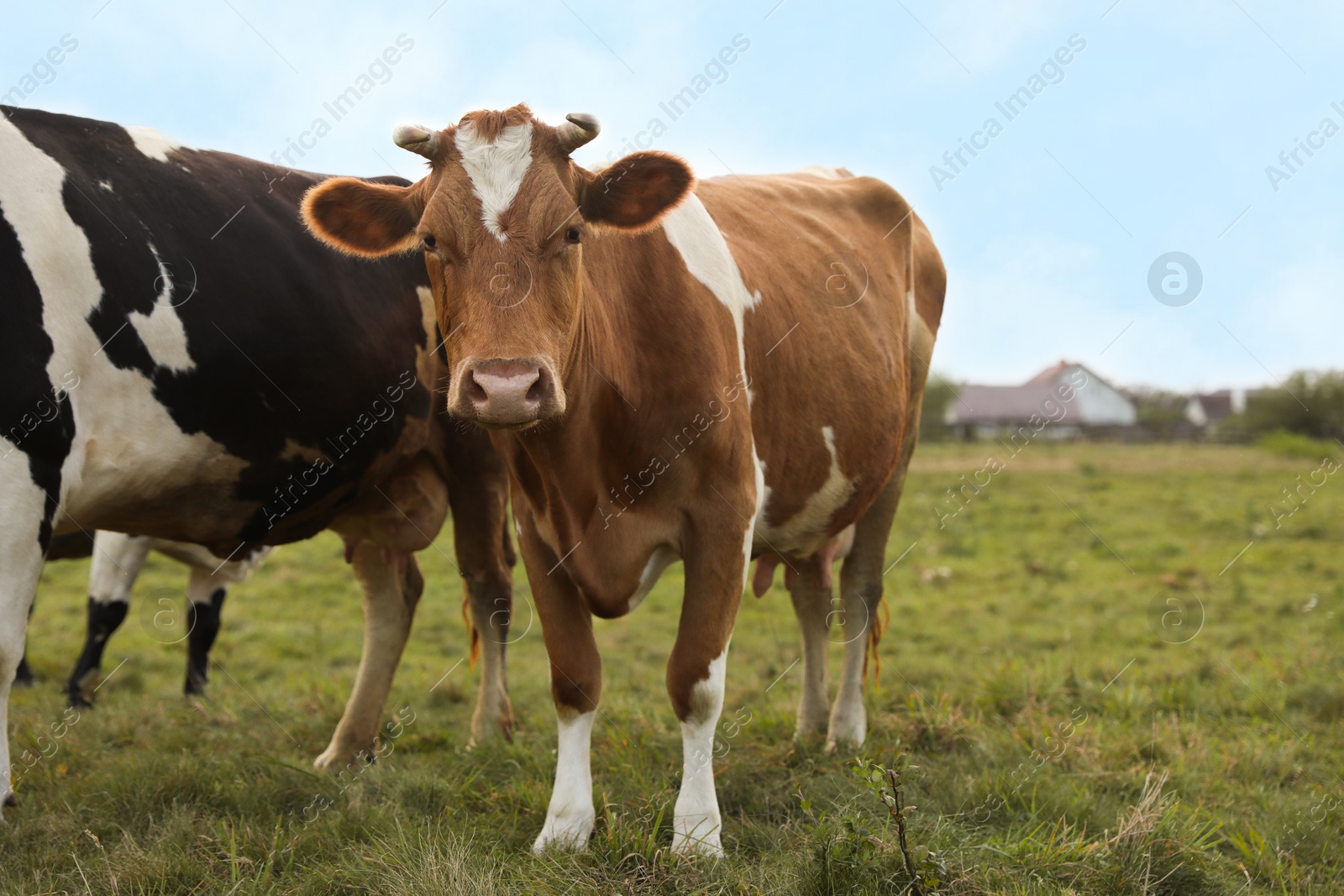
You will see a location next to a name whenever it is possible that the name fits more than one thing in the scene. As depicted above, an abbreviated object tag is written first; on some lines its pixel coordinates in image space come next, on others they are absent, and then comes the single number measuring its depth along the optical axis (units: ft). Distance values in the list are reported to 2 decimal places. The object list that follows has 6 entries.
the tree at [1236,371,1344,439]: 141.69
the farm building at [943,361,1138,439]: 129.99
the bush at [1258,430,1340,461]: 93.66
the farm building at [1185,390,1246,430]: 251.60
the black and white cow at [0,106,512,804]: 10.76
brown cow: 10.00
